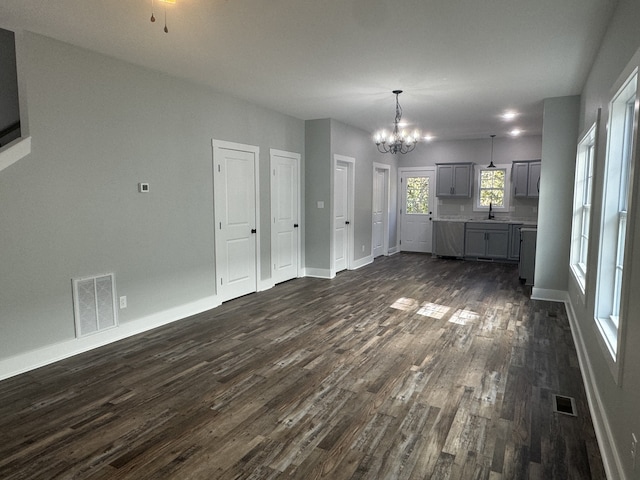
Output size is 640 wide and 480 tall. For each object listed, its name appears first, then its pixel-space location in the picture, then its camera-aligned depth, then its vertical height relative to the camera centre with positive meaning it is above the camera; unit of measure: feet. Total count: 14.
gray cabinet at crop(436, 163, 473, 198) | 30.04 +1.44
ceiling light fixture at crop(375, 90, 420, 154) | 18.33 +2.87
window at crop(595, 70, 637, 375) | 8.66 -0.37
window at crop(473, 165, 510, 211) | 29.63 +0.75
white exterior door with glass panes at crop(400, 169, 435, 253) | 32.30 -0.88
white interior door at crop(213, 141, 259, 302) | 16.88 -0.86
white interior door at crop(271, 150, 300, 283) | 20.48 -0.88
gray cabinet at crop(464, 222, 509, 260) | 28.40 -3.06
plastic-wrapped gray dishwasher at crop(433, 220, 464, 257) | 29.71 -3.02
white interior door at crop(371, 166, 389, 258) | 29.22 -0.93
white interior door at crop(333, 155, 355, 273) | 23.12 -0.77
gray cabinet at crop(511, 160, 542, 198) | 27.78 +1.40
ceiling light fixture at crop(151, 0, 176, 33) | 7.91 +4.26
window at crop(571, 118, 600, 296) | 14.34 -0.32
